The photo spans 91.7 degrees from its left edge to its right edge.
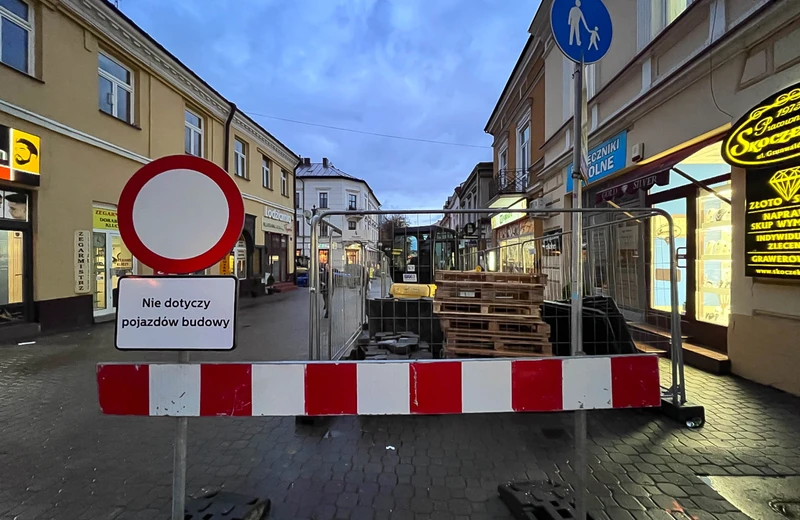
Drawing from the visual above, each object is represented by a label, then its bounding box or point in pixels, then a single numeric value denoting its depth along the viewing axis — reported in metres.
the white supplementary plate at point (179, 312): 2.09
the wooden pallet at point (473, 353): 3.86
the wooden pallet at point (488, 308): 3.90
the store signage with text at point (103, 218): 9.87
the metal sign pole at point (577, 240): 2.44
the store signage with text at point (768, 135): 3.96
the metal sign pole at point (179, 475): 2.12
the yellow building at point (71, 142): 7.98
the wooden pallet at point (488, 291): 3.90
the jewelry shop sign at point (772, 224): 4.10
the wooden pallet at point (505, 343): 3.85
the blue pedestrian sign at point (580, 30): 2.55
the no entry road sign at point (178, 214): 2.15
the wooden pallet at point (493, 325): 3.85
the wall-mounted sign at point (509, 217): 14.71
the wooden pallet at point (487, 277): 4.02
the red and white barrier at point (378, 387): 2.21
